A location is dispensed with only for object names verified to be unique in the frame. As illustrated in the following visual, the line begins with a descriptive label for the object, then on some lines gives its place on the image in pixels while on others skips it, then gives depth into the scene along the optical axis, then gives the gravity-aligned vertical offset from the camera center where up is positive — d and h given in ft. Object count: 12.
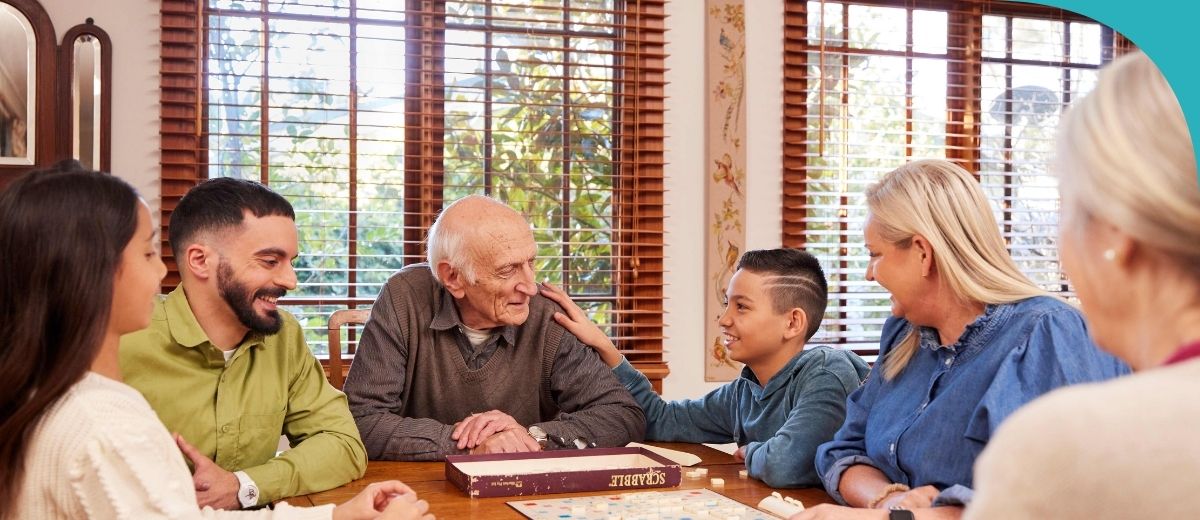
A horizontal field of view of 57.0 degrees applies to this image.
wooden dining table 6.74 -1.58
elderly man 9.26 -0.83
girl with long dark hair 4.75 -0.47
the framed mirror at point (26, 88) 12.50 +1.88
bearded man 7.67 -0.73
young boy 7.89 -0.96
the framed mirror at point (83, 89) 12.73 +1.90
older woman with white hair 2.78 -0.21
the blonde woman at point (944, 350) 6.27 -0.57
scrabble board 6.43 -1.52
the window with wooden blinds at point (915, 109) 15.81 +2.15
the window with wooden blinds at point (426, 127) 13.64 +1.64
